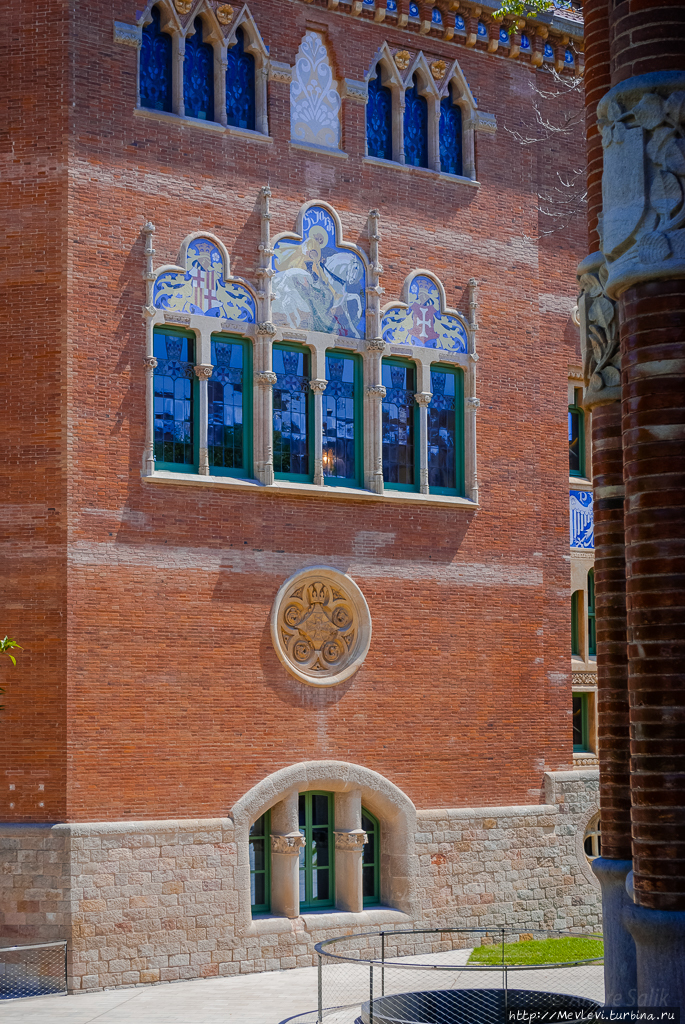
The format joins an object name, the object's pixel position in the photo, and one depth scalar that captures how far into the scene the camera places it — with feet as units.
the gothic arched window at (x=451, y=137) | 71.46
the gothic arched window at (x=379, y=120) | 69.15
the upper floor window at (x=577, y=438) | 77.10
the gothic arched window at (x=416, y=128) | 70.28
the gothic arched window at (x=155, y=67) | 62.28
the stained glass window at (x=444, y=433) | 69.10
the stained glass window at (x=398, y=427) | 67.56
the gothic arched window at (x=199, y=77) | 63.50
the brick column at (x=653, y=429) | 27.81
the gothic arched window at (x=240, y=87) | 64.85
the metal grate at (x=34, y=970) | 54.70
